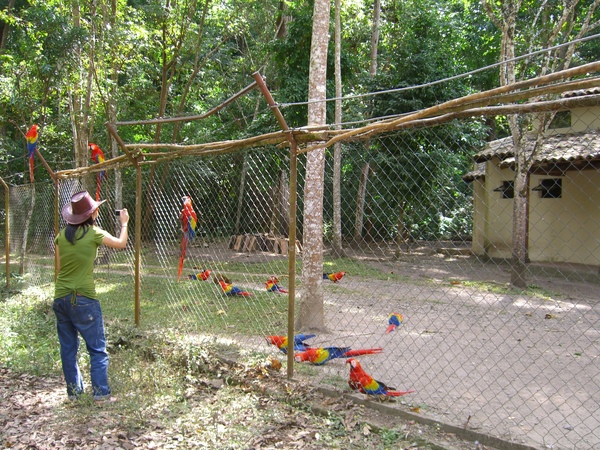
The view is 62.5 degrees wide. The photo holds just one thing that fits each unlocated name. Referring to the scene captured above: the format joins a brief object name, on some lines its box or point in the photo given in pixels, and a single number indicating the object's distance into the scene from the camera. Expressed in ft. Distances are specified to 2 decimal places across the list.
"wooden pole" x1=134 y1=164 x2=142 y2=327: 16.81
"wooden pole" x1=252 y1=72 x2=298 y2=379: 12.18
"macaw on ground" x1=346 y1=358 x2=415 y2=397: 11.34
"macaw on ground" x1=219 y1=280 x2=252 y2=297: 25.54
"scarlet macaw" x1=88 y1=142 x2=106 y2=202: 28.17
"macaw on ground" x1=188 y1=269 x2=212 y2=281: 27.39
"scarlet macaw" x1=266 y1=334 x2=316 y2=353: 13.55
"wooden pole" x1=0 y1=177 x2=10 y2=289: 26.72
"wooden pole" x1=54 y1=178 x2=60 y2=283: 21.83
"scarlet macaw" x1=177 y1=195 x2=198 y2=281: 18.44
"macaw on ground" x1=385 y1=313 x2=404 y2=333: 18.56
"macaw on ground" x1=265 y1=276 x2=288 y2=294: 24.82
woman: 12.55
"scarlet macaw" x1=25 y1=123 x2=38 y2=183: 24.86
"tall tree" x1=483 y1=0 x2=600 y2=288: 28.17
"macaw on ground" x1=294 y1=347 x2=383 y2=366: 13.18
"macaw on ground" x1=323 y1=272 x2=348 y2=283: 28.70
